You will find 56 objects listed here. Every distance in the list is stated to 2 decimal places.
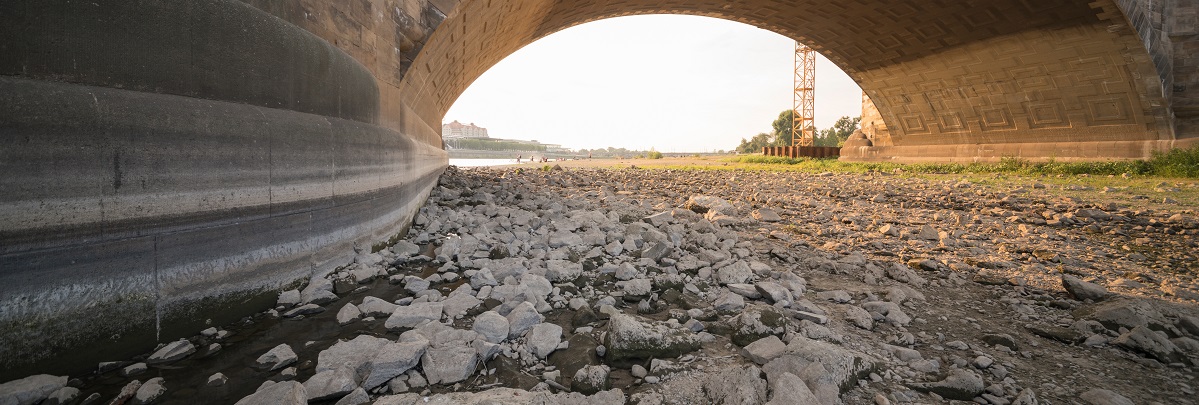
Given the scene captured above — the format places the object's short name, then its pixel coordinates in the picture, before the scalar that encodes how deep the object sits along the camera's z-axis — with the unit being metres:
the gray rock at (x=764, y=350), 2.24
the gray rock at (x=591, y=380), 2.05
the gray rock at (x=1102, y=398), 1.85
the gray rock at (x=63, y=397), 1.92
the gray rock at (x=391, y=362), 2.05
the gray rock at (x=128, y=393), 1.94
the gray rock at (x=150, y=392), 1.95
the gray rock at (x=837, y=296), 3.16
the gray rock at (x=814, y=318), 2.71
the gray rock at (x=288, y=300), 3.06
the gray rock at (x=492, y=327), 2.48
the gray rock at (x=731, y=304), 3.00
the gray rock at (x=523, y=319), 2.57
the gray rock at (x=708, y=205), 6.46
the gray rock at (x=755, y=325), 2.54
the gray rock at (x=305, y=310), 2.94
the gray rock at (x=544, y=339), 2.38
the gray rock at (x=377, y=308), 2.95
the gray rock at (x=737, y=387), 1.87
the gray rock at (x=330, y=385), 1.95
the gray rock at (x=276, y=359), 2.27
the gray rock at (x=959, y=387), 1.98
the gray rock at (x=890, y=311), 2.78
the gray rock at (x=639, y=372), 2.19
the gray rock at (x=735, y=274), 3.49
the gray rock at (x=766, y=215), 6.29
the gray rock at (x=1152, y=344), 2.24
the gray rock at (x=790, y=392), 1.79
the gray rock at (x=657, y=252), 3.99
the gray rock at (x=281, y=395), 1.83
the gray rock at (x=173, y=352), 2.30
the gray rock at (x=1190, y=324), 2.42
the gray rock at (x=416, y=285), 3.33
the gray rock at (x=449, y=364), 2.10
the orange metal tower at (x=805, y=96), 52.31
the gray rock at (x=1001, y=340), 2.48
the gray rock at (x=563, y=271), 3.54
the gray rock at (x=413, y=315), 2.72
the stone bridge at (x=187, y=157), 2.09
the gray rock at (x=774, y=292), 3.08
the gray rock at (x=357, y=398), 1.92
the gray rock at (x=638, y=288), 3.32
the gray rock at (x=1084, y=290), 3.07
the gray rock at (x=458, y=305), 2.89
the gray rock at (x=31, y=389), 1.83
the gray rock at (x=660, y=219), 5.22
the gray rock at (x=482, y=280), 3.35
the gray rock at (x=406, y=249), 4.31
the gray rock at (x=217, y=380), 2.09
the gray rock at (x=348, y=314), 2.84
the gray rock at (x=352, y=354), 2.14
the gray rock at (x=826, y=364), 1.97
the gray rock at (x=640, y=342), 2.34
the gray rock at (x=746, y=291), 3.21
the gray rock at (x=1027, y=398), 1.85
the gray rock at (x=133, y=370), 2.17
